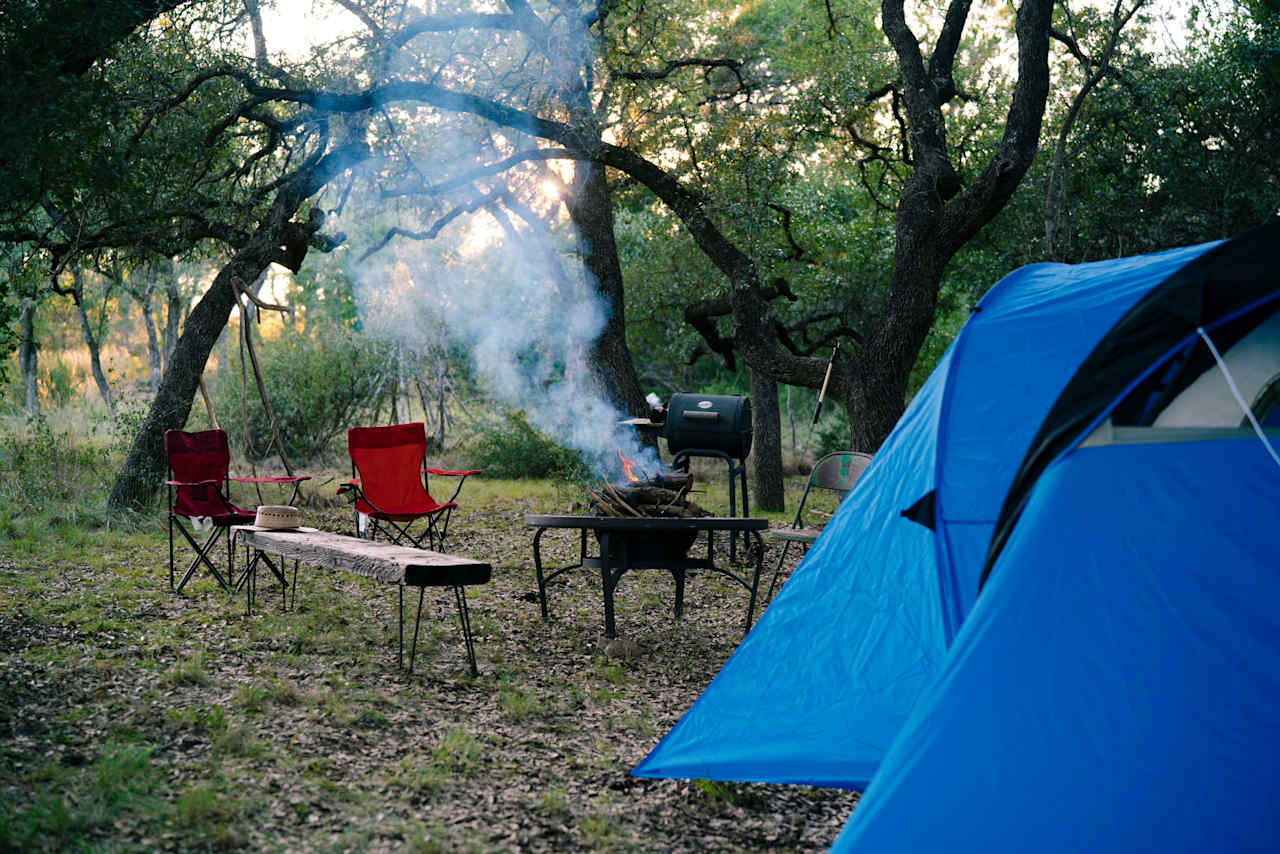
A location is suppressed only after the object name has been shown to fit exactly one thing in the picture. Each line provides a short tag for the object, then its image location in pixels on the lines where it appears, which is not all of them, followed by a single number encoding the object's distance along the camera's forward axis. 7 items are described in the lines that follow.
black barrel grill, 6.69
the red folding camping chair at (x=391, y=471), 6.15
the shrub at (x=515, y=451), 13.17
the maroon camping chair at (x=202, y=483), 5.68
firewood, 4.66
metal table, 4.47
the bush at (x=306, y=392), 12.71
